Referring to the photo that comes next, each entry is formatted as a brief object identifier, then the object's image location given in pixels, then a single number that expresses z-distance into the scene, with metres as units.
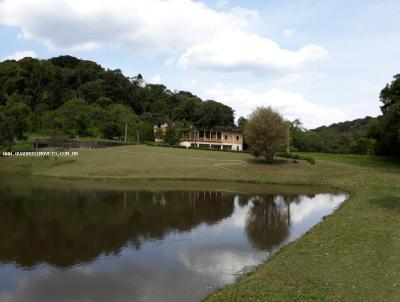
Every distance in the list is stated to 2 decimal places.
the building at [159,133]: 93.09
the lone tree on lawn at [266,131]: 55.03
